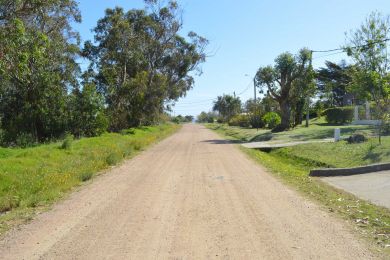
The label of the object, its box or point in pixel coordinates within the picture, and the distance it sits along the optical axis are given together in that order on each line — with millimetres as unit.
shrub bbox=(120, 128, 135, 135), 38244
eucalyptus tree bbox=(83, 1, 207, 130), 41844
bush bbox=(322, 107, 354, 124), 48344
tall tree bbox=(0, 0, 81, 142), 26797
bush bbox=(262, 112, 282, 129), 48281
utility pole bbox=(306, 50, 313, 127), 46909
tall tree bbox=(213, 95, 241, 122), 101831
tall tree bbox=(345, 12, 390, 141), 22406
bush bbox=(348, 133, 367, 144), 22172
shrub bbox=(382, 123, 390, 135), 24883
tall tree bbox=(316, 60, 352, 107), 77438
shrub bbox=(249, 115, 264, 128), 58738
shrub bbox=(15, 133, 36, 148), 23519
